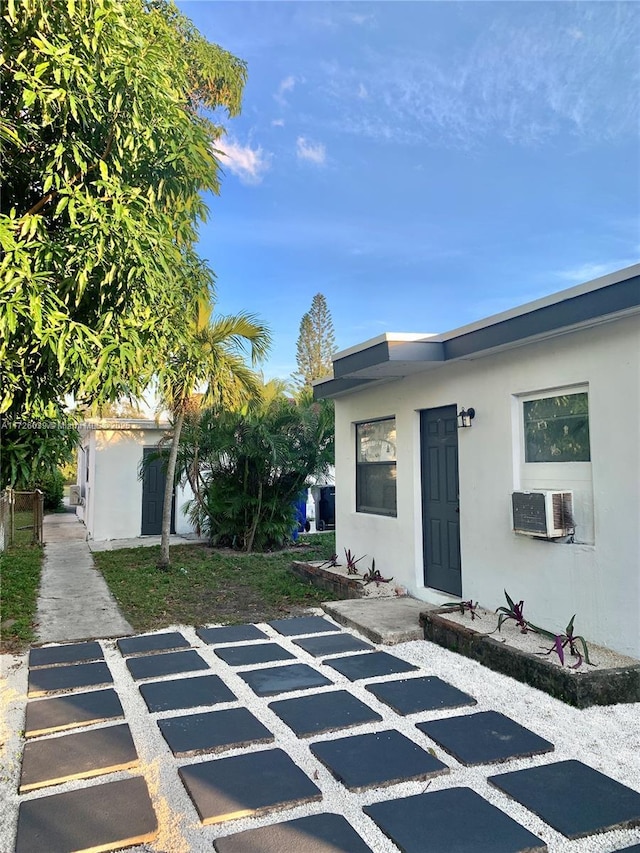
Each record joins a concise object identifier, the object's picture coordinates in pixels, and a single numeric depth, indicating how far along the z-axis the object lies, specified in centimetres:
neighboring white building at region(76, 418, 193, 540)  1212
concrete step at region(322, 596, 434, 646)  500
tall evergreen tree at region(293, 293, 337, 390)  3841
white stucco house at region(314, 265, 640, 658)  402
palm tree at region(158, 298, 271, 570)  846
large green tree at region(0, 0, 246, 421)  295
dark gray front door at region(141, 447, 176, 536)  1275
